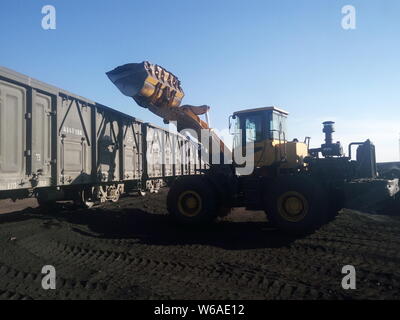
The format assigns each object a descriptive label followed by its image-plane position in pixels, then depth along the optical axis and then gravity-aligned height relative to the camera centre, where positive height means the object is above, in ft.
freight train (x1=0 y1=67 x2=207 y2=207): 22.58 +2.17
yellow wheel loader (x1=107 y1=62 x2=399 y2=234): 23.85 -0.52
